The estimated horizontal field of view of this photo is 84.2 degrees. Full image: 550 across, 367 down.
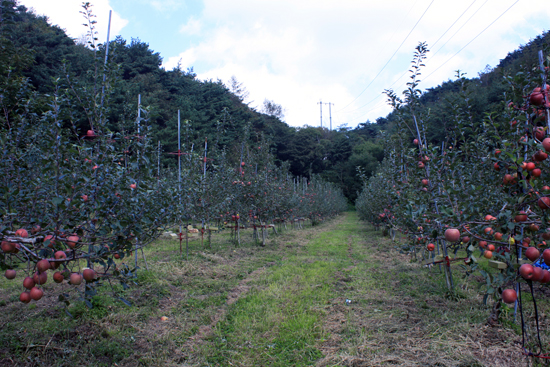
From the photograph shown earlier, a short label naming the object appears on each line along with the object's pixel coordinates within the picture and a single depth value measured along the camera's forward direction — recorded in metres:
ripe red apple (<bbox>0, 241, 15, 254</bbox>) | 1.69
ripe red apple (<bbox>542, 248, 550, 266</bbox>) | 1.67
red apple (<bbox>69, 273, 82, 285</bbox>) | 1.86
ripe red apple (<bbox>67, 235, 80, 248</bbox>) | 2.02
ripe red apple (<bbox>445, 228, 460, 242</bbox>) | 1.88
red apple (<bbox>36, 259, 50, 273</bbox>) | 1.75
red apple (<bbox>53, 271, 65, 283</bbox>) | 1.96
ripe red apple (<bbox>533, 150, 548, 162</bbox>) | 1.94
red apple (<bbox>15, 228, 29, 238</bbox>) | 1.83
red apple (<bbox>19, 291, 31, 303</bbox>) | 1.84
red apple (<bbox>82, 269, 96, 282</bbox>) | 2.05
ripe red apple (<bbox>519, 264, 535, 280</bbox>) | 1.76
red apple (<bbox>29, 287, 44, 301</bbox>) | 1.82
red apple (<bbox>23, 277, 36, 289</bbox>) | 1.82
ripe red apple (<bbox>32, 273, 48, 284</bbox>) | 1.80
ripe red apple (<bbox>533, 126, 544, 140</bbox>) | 2.22
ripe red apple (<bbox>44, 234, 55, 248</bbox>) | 1.85
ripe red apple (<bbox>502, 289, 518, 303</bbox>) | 1.90
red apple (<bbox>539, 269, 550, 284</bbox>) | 1.75
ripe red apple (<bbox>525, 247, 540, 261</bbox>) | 1.81
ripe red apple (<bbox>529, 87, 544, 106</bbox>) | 2.08
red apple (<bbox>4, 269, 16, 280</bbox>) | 1.95
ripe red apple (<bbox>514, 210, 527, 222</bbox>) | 2.02
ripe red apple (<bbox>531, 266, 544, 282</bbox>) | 1.74
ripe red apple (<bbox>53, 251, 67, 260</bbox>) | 1.85
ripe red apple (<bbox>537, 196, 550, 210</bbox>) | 1.88
